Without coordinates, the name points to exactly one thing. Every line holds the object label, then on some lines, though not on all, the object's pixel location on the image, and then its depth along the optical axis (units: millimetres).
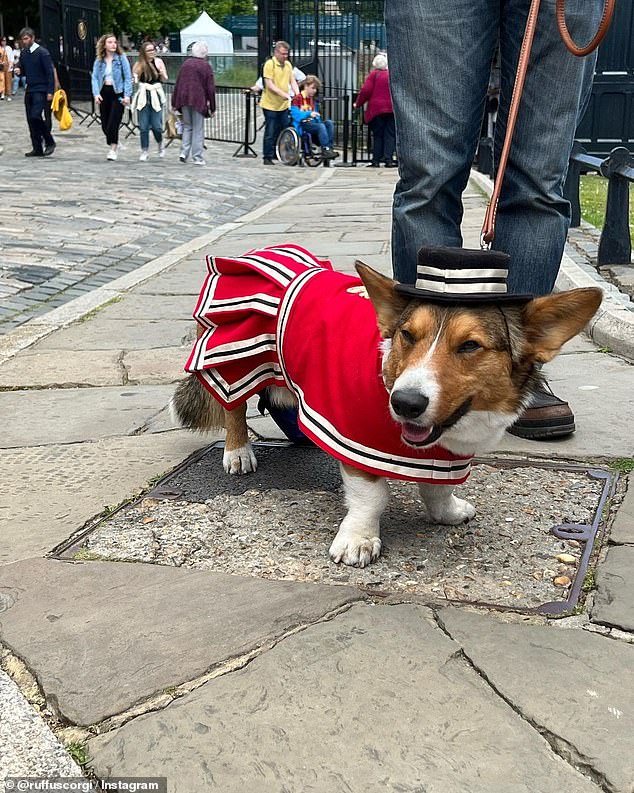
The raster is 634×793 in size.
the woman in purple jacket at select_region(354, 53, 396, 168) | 18250
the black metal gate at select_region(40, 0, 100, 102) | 24766
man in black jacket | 16375
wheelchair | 17656
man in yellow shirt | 17547
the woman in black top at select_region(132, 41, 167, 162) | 16344
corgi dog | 2258
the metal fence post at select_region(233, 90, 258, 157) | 18984
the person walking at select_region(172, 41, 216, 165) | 16250
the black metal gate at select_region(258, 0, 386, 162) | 22688
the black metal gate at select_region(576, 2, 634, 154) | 15516
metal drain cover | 2391
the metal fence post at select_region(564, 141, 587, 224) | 8566
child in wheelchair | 18078
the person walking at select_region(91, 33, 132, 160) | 16531
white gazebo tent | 43969
